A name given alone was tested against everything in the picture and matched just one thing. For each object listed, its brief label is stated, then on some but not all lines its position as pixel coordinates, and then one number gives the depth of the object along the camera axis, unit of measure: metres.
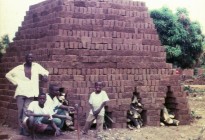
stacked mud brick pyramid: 7.11
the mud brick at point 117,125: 7.32
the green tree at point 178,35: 18.72
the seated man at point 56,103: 6.17
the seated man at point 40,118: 5.82
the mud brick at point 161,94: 7.92
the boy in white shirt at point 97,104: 6.66
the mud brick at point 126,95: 7.51
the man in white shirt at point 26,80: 6.41
